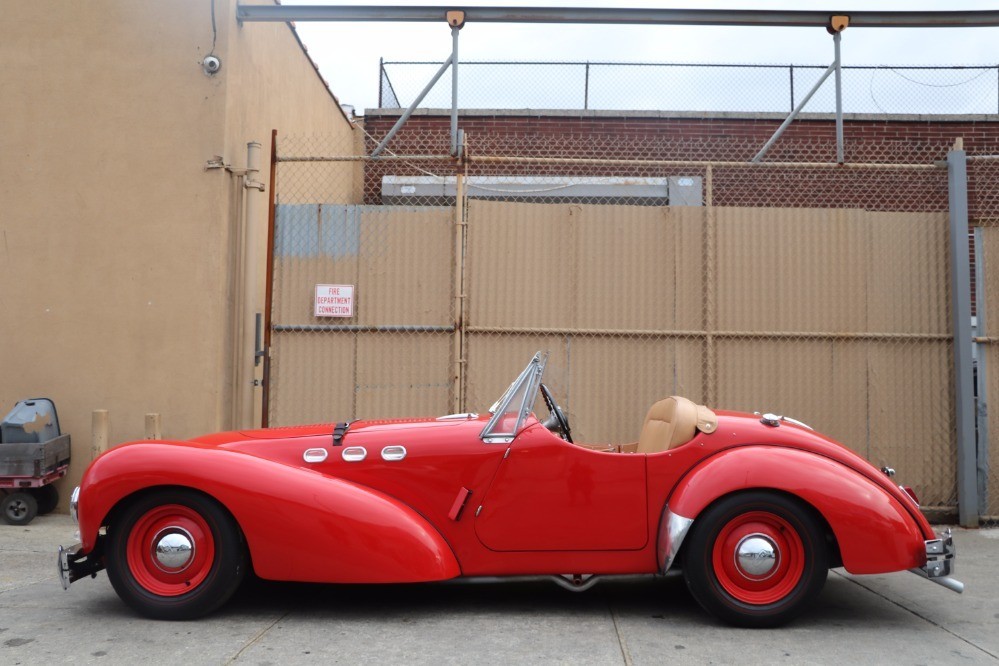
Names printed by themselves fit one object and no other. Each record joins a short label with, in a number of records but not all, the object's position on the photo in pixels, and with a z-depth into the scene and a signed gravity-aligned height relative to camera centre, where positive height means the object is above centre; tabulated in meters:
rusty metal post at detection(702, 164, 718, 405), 7.34 +0.62
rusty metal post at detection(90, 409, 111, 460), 7.06 -0.51
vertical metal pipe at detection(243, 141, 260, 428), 7.38 +0.60
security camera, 7.41 +2.56
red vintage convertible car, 4.21 -0.70
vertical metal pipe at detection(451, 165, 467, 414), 7.25 +0.65
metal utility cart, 6.74 -0.71
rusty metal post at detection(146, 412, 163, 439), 7.01 -0.46
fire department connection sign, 7.36 +0.58
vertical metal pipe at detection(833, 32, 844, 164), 7.36 +2.29
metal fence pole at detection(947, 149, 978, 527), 7.05 +0.29
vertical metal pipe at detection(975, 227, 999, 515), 7.18 -0.09
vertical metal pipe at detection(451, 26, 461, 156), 7.26 +2.46
